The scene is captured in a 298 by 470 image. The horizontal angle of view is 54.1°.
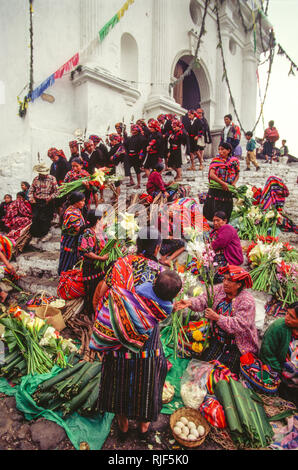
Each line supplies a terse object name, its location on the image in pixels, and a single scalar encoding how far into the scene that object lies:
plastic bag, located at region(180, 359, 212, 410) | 2.37
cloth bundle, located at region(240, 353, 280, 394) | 2.53
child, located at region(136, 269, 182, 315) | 1.74
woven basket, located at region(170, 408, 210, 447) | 2.04
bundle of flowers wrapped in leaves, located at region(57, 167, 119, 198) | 4.73
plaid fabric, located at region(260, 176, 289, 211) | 5.24
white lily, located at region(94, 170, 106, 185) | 4.69
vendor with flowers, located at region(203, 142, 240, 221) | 4.60
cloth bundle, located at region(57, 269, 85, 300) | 3.70
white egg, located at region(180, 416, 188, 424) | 2.18
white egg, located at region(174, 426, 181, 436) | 2.09
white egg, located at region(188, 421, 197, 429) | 2.14
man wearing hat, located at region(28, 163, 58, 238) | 5.83
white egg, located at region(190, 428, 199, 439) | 2.08
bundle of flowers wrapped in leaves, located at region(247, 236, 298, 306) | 3.53
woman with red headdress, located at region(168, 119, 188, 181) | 7.67
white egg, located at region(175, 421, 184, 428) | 2.14
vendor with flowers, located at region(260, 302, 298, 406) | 2.49
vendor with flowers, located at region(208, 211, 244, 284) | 3.63
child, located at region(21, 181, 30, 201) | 6.69
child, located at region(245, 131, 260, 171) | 9.27
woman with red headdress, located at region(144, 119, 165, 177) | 7.52
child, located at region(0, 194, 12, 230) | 6.75
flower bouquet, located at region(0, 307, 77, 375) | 2.66
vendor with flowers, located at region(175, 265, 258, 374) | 2.63
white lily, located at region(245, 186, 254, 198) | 5.52
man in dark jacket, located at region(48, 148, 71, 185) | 6.91
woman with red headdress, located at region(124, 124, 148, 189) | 7.57
